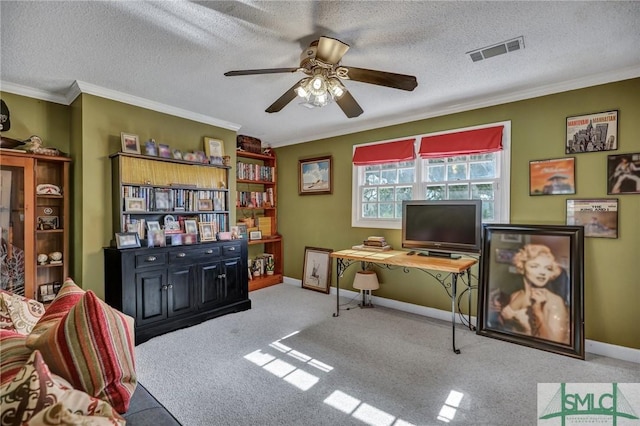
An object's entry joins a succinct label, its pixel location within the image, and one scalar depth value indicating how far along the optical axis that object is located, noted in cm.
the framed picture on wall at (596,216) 262
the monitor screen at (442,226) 311
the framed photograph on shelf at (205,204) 371
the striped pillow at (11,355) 89
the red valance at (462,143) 316
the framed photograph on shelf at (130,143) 310
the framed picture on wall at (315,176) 462
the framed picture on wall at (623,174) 254
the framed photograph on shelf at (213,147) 391
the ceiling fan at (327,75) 191
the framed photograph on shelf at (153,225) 324
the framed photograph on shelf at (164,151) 335
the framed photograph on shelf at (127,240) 290
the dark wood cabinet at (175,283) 291
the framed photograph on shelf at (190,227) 357
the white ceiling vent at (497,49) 211
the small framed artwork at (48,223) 295
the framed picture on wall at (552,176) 280
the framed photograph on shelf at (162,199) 334
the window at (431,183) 321
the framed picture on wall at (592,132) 263
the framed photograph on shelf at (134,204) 310
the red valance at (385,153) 377
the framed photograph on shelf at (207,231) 361
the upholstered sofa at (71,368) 79
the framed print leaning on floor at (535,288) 264
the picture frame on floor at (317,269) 460
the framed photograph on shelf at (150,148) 326
